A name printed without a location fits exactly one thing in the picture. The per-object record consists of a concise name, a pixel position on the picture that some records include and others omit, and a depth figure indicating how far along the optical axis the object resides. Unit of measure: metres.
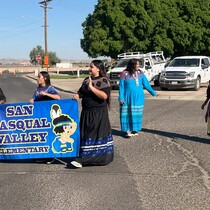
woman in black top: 4.56
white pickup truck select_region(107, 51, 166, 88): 17.50
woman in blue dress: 6.43
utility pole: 38.31
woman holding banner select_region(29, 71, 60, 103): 4.81
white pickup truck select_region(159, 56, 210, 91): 15.55
